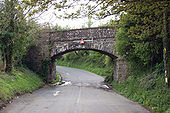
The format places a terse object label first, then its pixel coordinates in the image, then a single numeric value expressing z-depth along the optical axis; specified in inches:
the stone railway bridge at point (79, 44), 744.3
